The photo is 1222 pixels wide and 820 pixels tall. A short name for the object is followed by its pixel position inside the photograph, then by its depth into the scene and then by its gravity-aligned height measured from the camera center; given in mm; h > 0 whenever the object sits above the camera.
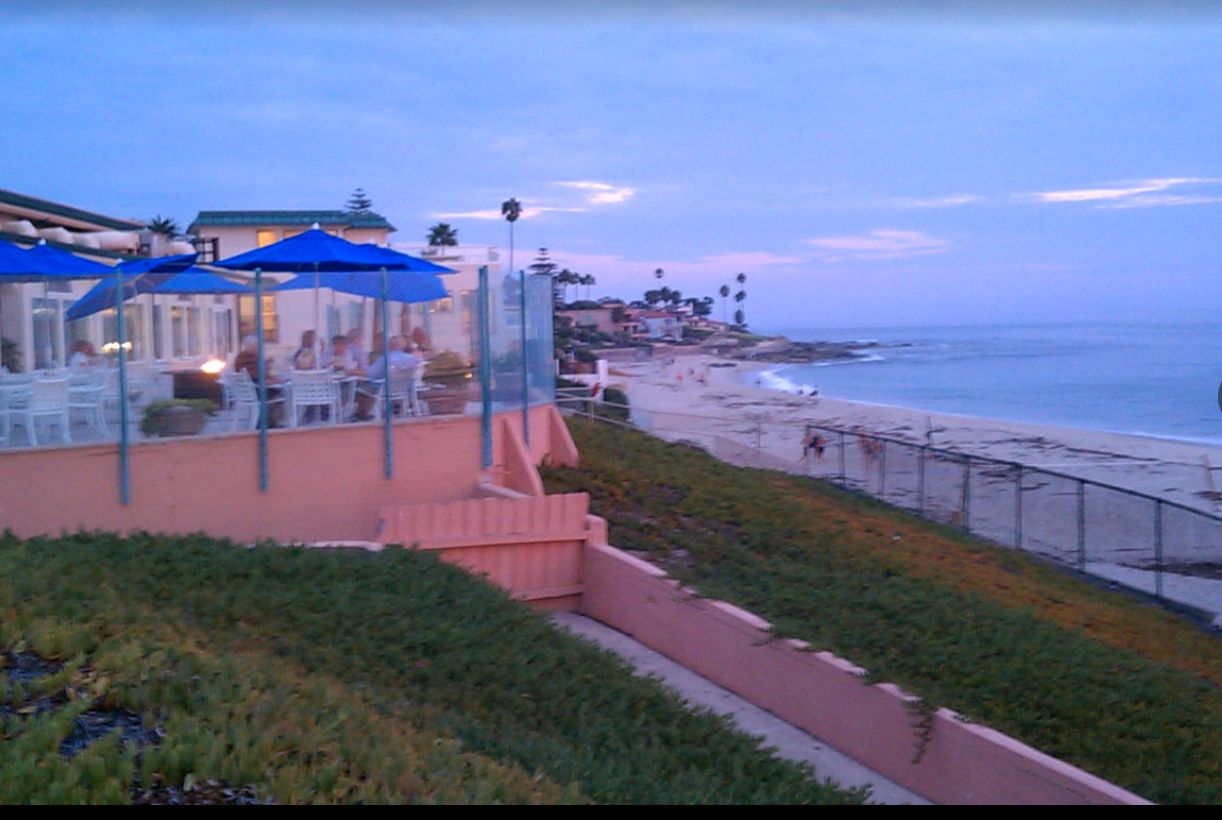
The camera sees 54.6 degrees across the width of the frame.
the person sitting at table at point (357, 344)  11773 -26
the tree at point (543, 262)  86438 +5972
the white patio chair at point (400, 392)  11633 -509
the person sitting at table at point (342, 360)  11531 -180
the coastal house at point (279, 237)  11227 +2867
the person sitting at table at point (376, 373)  11617 -313
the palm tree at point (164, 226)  61669 +6315
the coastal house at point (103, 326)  10359 +165
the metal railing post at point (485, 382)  12250 -438
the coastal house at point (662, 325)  135750 +1542
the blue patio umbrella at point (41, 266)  10664 +734
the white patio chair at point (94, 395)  10273 -437
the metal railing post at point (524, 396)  13219 -636
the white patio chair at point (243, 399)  10789 -517
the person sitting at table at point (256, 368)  11000 -237
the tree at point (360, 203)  58781 +6917
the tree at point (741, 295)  184000 +6700
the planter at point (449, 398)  12062 -594
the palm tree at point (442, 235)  64000 +5780
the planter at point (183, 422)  10484 -696
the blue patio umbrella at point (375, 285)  11492 +559
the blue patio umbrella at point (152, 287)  10484 +520
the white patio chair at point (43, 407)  10008 -524
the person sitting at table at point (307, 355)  11406 -125
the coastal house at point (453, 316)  12078 +247
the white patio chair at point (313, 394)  11211 -494
